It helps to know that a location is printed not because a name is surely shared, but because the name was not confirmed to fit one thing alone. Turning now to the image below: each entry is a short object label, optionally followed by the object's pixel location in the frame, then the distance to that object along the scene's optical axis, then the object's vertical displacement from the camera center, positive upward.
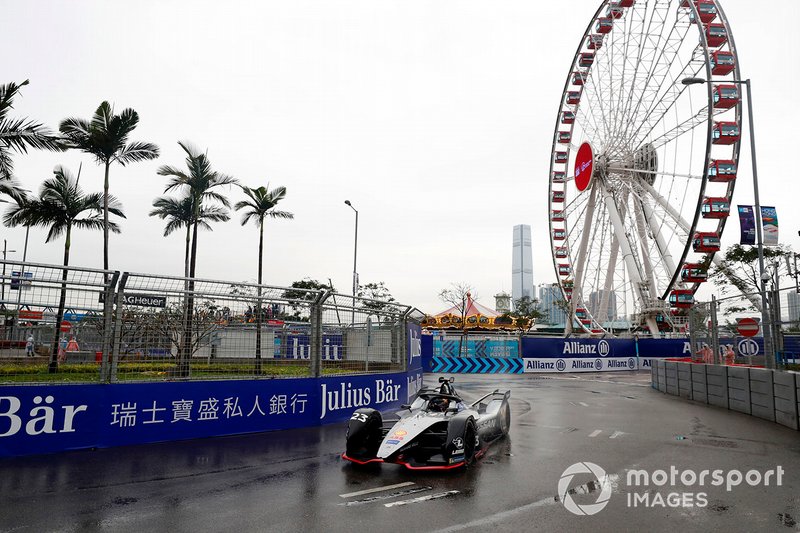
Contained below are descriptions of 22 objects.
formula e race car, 7.93 -1.42
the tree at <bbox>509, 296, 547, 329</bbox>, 98.54 +5.27
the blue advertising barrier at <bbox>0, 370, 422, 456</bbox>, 8.59 -1.29
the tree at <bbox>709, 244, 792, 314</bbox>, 36.12 +4.47
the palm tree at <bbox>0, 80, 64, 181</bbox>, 13.00 +4.62
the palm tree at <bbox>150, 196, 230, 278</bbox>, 27.91 +6.03
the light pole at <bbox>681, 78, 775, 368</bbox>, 12.81 +1.74
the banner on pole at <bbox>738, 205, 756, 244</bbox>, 18.45 +3.55
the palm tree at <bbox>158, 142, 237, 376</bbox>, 25.16 +6.90
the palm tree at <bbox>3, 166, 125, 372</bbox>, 22.06 +5.20
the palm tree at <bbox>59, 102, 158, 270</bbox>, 20.38 +7.06
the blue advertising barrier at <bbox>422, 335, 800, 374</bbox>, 33.59 -1.23
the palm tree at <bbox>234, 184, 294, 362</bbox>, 29.27 +6.73
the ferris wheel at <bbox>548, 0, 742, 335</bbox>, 29.01 +10.01
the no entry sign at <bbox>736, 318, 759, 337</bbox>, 13.95 +0.20
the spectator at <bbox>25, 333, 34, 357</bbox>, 8.43 -0.17
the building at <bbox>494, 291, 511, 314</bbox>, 113.96 +6.97
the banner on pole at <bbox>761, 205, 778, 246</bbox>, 17.81 +3.45
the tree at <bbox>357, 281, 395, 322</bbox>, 60.29 +4.93
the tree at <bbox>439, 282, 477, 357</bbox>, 53.21 +3.90
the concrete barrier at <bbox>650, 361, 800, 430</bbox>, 12.05 -1.37
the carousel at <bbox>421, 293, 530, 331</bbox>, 53.16 +1.59
